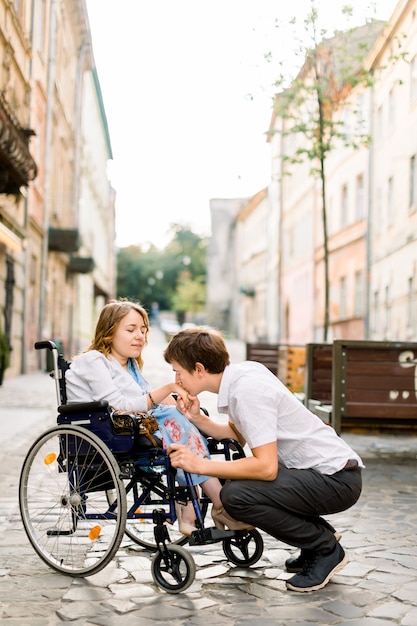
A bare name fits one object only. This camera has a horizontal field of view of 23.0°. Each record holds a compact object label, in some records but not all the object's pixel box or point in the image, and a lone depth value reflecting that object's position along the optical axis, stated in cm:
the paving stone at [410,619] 398
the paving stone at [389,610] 411
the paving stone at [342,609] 412
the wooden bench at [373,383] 852
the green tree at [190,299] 9612
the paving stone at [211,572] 477
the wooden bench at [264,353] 1705
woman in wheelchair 470
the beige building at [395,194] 2141
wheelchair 451
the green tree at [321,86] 1542
